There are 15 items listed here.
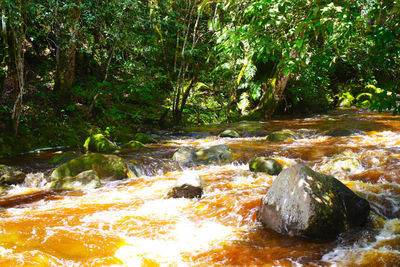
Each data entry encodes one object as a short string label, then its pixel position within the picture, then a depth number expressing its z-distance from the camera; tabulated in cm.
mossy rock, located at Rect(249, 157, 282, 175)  577
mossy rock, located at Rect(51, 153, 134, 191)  589
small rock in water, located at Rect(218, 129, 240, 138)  1012
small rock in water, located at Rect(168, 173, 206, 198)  473
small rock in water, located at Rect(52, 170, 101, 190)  544
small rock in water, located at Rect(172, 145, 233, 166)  700
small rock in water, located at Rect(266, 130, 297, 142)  878
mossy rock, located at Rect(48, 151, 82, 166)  680
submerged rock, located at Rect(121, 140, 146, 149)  855
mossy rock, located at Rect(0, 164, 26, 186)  560
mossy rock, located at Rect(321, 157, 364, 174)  560
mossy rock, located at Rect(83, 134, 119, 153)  819
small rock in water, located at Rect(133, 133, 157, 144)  957
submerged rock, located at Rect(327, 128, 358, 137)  890
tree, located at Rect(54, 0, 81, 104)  800
